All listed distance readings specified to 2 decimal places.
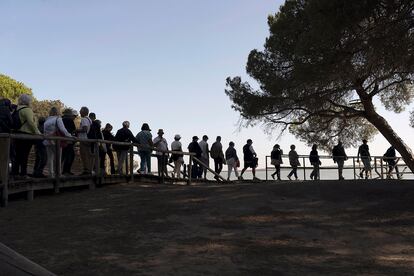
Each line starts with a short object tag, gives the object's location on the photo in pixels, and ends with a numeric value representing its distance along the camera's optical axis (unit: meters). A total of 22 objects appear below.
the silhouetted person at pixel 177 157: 17.06
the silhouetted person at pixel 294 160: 21.20
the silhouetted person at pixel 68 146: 11.20
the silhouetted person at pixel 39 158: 10.10
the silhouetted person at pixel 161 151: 15.69
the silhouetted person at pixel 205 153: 18.56
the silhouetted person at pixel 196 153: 18.27
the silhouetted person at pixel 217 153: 19.09
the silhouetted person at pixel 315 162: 21.09
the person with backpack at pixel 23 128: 9.62
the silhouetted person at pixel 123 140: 13.52
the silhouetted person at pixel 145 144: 14.91
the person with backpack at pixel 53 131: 10.34
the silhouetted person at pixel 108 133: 13.93
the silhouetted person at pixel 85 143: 11.52
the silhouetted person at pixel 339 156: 21.06
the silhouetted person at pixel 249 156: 19.94
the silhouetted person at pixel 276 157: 20.84
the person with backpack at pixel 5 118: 9.18
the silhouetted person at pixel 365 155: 21.09
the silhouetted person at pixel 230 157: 19.64
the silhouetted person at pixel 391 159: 21.95
